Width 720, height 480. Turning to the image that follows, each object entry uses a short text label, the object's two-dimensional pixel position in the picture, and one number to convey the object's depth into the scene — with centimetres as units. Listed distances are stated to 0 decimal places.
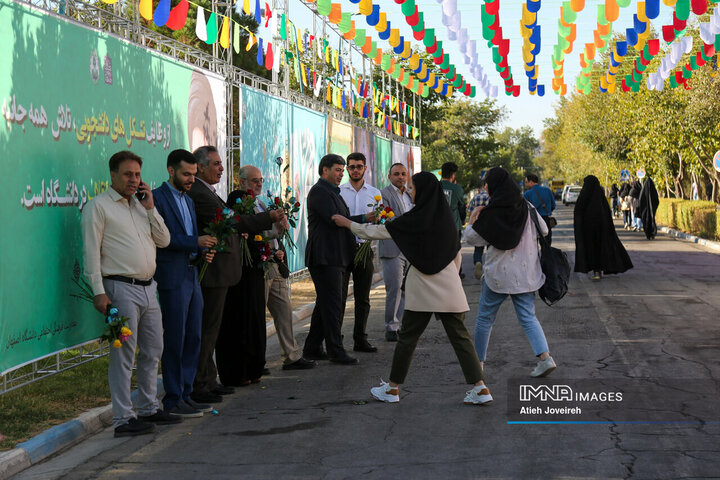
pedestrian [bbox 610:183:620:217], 4875
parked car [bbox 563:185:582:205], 8062
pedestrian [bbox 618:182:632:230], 3745
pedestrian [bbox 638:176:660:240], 2995
